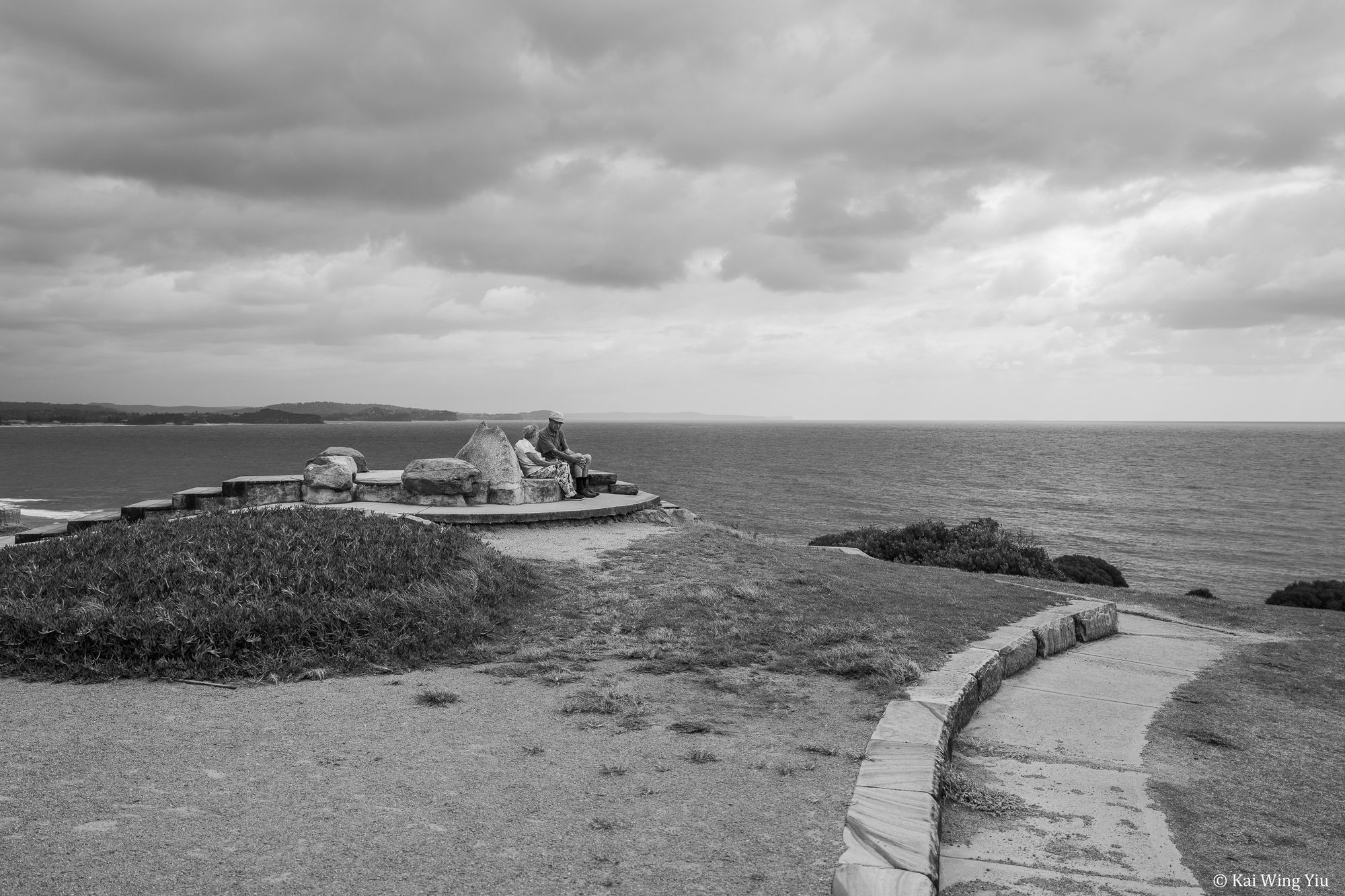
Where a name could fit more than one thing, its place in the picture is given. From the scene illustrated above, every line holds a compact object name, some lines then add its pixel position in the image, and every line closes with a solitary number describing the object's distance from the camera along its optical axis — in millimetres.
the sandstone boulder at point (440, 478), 12555
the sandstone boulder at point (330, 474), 12984
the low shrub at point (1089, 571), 15586
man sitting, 14539
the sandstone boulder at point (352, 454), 13914
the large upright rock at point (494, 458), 13297
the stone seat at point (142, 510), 12289
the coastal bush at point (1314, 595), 14164
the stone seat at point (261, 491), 12867
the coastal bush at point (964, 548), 14000
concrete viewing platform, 11867
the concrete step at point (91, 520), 11528
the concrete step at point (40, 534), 11981
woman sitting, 13766
